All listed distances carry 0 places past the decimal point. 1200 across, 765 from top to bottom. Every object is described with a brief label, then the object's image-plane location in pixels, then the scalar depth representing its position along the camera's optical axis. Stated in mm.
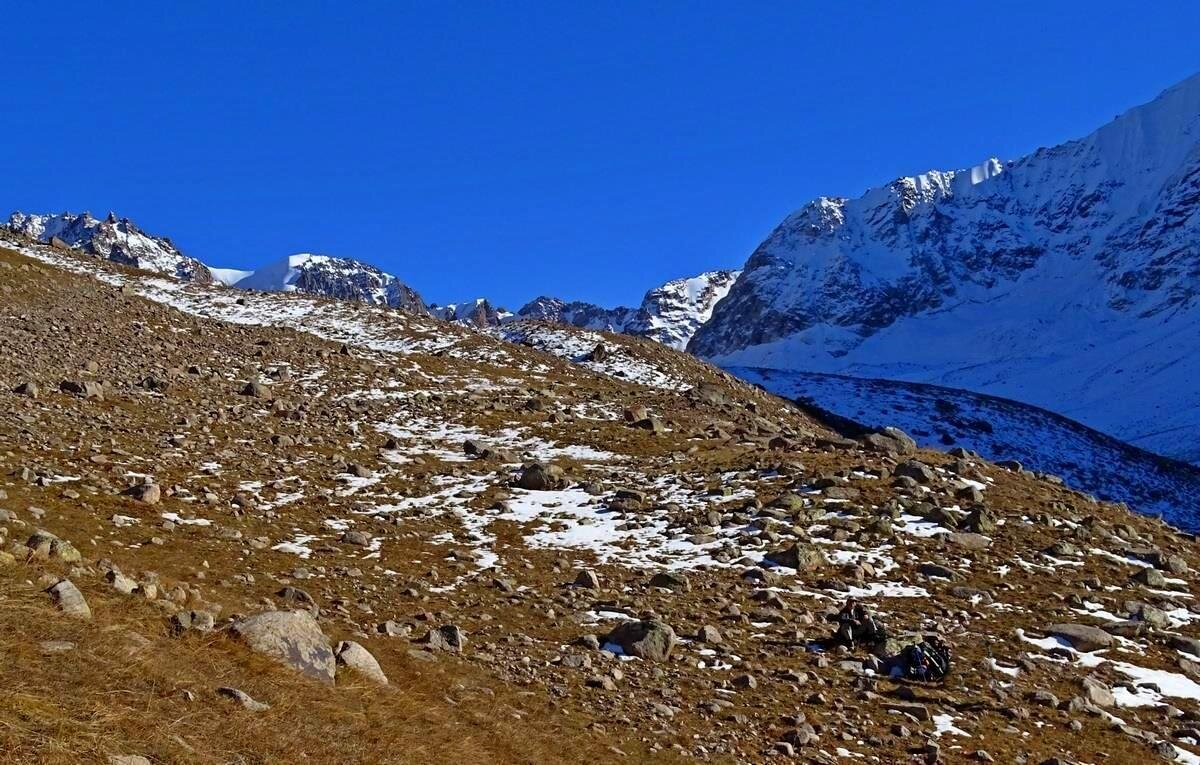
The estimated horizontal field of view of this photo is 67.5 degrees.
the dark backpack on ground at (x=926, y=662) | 11891
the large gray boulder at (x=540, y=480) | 21062
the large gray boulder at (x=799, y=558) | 15883
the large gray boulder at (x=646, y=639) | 11914
